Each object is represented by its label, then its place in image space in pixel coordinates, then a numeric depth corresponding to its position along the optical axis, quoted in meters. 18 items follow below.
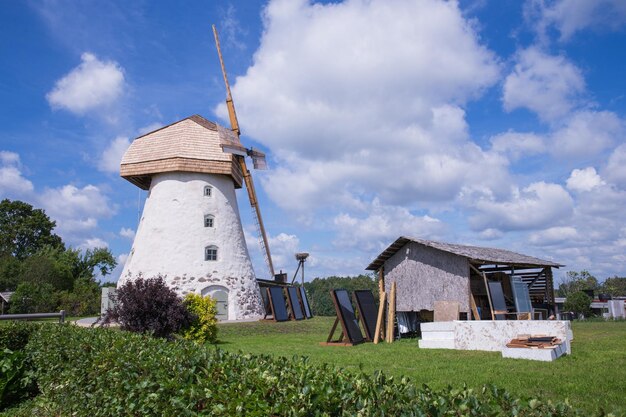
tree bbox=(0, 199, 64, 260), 55.38
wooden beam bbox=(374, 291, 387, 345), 14.51
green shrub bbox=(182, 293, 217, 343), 15.11
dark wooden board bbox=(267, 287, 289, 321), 25.72
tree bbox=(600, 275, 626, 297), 48.80
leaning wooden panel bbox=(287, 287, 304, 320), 27.31
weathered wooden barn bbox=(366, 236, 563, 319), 15.17
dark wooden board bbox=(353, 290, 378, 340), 14.83
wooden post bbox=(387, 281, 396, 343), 14.69
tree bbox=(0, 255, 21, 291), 44.87
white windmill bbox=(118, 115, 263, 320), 26.33
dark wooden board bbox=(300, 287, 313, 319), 28.87
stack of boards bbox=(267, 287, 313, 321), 26.05
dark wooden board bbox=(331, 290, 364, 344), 14.12
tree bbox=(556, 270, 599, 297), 49.87
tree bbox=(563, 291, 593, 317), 29.47
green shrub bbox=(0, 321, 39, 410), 8.08
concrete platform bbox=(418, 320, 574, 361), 10.30
